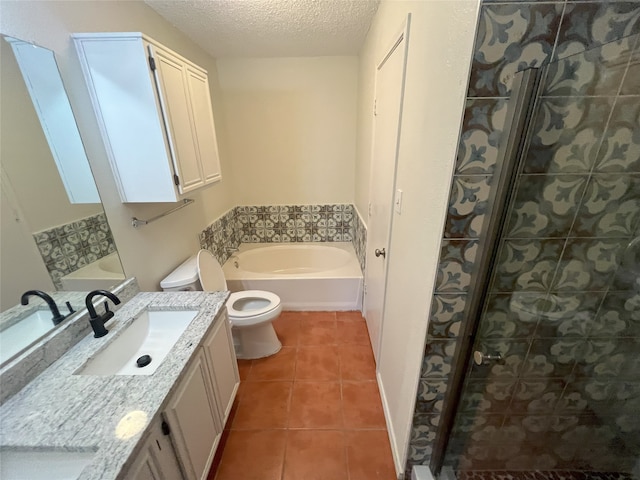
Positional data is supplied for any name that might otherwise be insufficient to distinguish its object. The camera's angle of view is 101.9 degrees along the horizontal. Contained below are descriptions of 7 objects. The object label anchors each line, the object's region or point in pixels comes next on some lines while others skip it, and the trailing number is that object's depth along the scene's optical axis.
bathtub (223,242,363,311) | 2.48
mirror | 0.89
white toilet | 1.73
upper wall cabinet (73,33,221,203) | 1.17
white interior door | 1.28
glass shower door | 0.70
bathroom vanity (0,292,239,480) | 0.71
